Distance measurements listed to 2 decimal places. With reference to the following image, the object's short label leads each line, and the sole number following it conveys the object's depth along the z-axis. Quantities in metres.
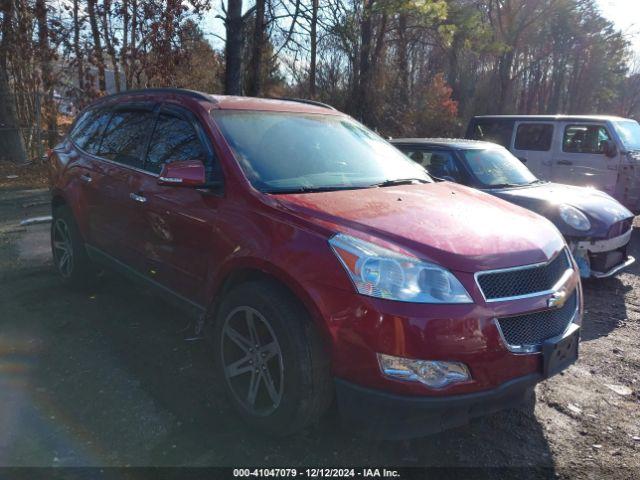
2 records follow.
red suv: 2.33
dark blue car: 5.40
